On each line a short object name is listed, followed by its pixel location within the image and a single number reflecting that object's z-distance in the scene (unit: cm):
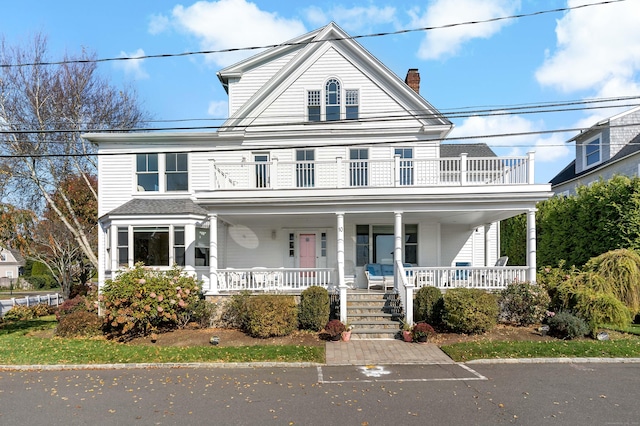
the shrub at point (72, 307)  1491
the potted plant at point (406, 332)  1074
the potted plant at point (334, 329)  1077
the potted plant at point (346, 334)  1094
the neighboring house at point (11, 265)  5247
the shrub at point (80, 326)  1222
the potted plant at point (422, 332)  1058
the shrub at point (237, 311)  1170
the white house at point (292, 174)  1449
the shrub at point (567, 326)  1040
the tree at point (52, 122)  1928
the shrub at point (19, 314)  1740
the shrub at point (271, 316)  1102
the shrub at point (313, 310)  1154
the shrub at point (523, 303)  1153
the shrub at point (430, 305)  1154
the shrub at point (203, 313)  1217
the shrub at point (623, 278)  1135
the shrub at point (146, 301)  1114
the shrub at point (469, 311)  1080
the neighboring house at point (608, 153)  1942
